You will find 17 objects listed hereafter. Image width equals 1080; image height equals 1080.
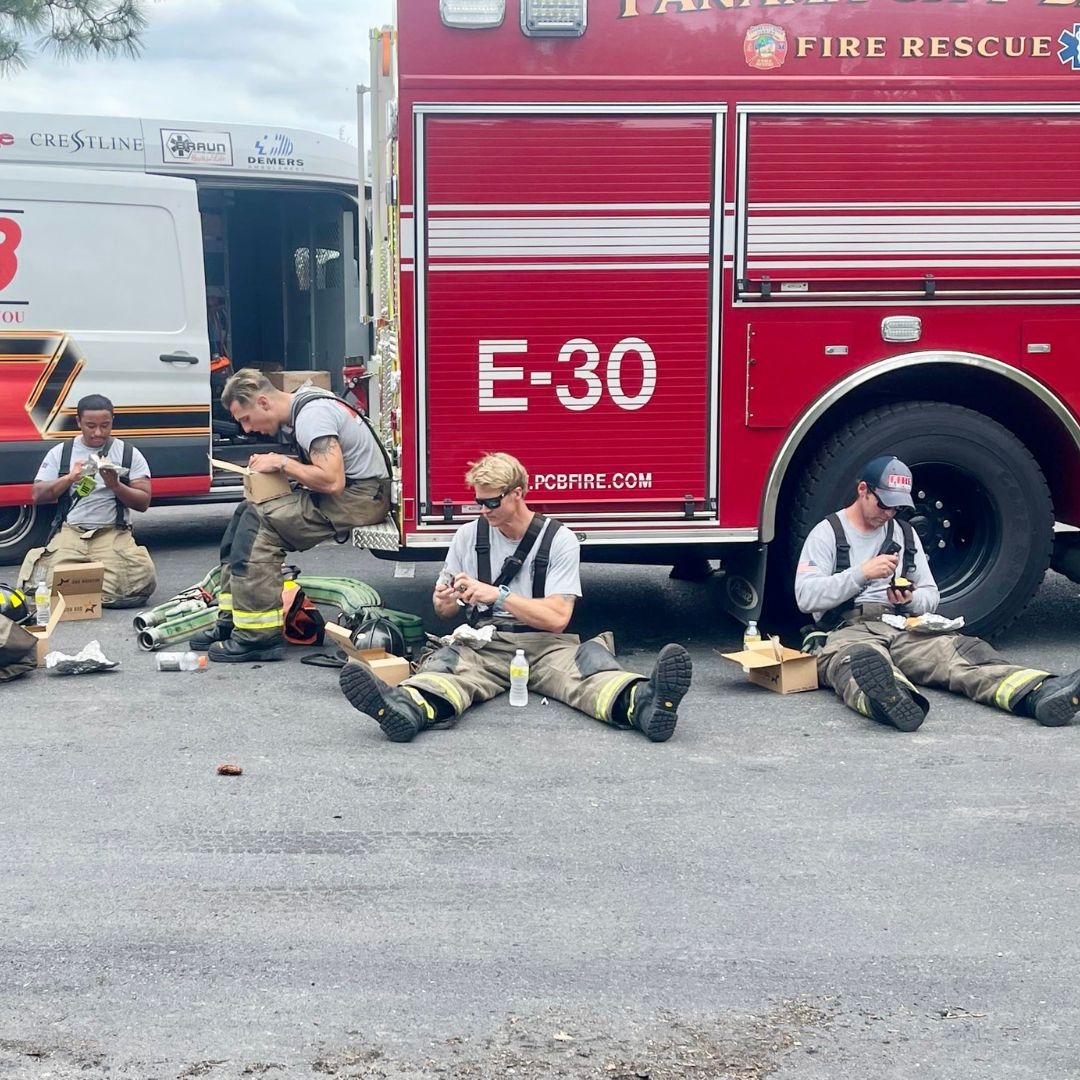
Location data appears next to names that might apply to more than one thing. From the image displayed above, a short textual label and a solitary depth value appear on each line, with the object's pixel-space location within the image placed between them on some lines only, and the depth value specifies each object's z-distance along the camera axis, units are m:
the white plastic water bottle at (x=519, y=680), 5.96
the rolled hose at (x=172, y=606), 7.14
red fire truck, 6.49
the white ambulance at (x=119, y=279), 8.91
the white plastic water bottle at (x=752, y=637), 6.41
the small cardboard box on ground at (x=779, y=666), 6.22
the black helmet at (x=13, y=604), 6.68
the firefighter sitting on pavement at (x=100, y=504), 8.16
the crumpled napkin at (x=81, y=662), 6.54
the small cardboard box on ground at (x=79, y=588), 7.77
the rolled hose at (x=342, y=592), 7.08
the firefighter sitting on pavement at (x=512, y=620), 5.66
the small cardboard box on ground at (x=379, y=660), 6.16
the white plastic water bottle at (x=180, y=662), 6.66
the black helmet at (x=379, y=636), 6.40
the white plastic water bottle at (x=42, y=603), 7.34
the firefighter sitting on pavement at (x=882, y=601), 5.99
